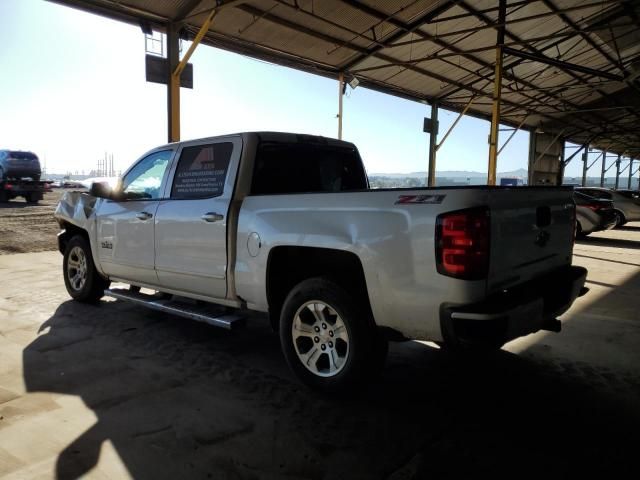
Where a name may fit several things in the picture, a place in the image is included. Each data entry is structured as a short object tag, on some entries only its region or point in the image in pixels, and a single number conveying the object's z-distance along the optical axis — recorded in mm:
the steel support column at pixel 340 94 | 15695
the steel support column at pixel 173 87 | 11148
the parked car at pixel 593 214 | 13062
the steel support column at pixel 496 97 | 12523
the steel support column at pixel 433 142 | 20503
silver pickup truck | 2668
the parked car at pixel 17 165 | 19406
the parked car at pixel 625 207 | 16312
